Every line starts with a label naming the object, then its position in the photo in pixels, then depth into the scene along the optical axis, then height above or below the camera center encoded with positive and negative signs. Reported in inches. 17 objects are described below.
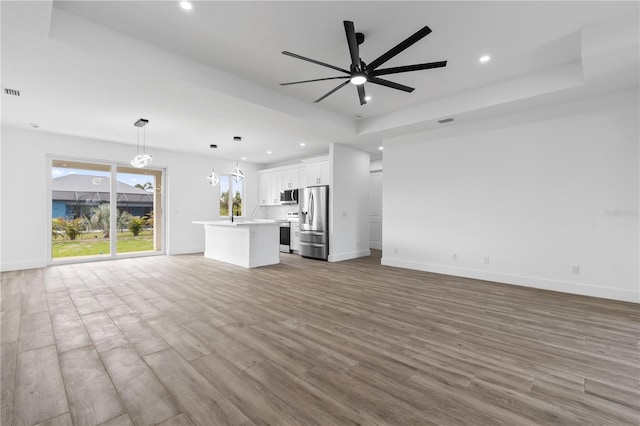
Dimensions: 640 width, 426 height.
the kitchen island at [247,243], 236.5 -29.0
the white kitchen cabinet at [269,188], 360.8 +29.6
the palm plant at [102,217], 265.1 -6.6
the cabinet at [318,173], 287.9 +39.2
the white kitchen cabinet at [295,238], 321.7 -31.7
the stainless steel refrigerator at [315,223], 272.5 -12.1
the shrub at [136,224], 290.0 -14.7
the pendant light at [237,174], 251.1 +32.6
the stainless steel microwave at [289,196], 327.9 +16.9
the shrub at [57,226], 243.9 -14.3
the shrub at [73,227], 252.5 -15.6
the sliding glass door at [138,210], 281.7 +0.1
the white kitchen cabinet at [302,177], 317.6 +38.9
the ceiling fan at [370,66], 99.6 +59.8
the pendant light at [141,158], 207.9 +39.5
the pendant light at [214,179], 269.6 +30.2
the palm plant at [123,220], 279.3 -9.9
